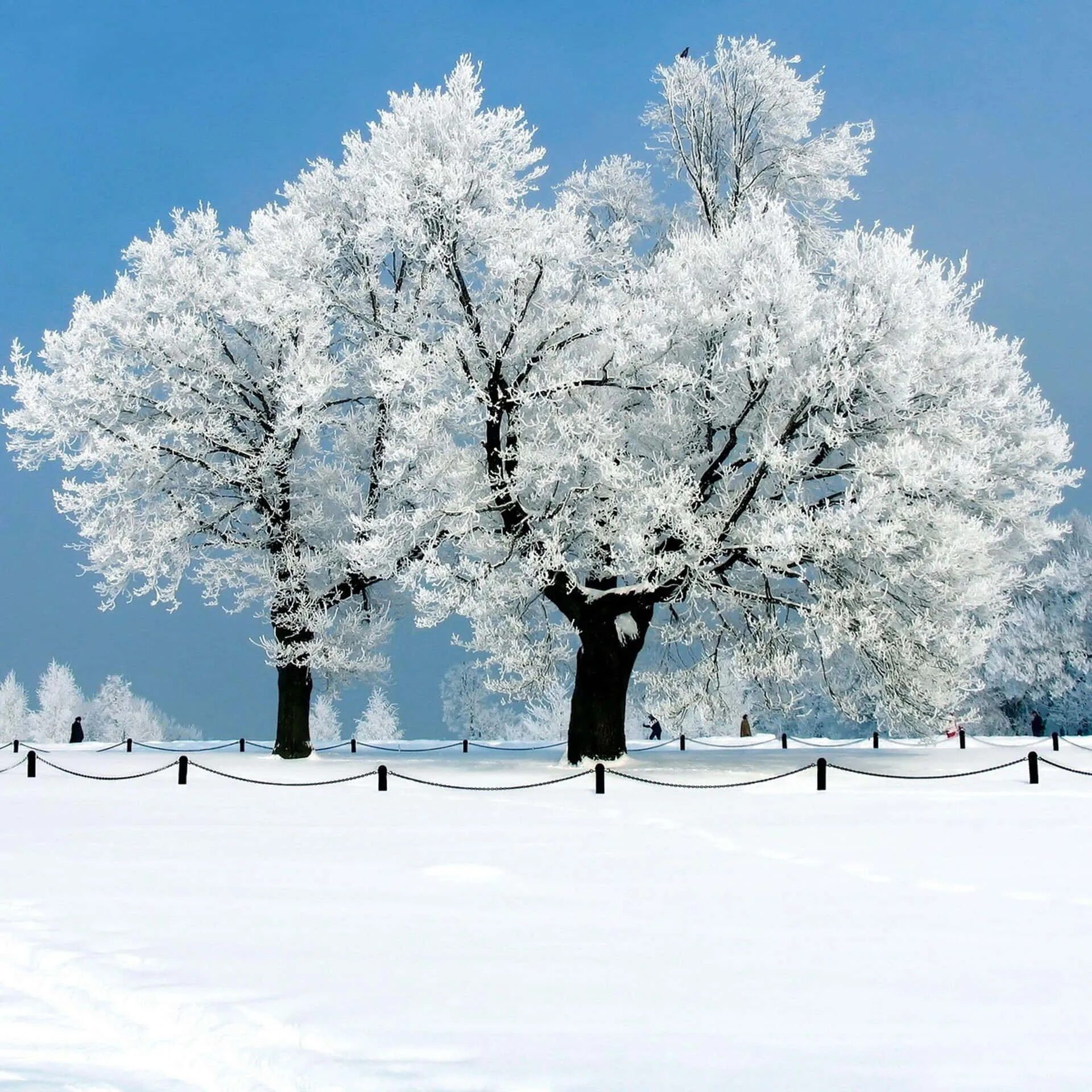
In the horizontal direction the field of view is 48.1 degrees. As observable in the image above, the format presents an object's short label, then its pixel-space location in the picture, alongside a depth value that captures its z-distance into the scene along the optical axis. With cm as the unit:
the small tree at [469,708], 7175
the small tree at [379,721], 9375
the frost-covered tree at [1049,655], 4906
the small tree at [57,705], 8456
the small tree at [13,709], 8412
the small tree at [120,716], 8538
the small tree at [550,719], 7225
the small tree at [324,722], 9138
